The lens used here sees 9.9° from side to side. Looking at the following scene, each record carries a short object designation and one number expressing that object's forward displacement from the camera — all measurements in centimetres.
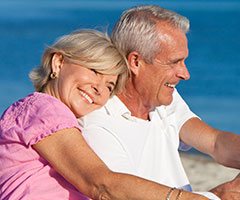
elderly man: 601
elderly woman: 529
